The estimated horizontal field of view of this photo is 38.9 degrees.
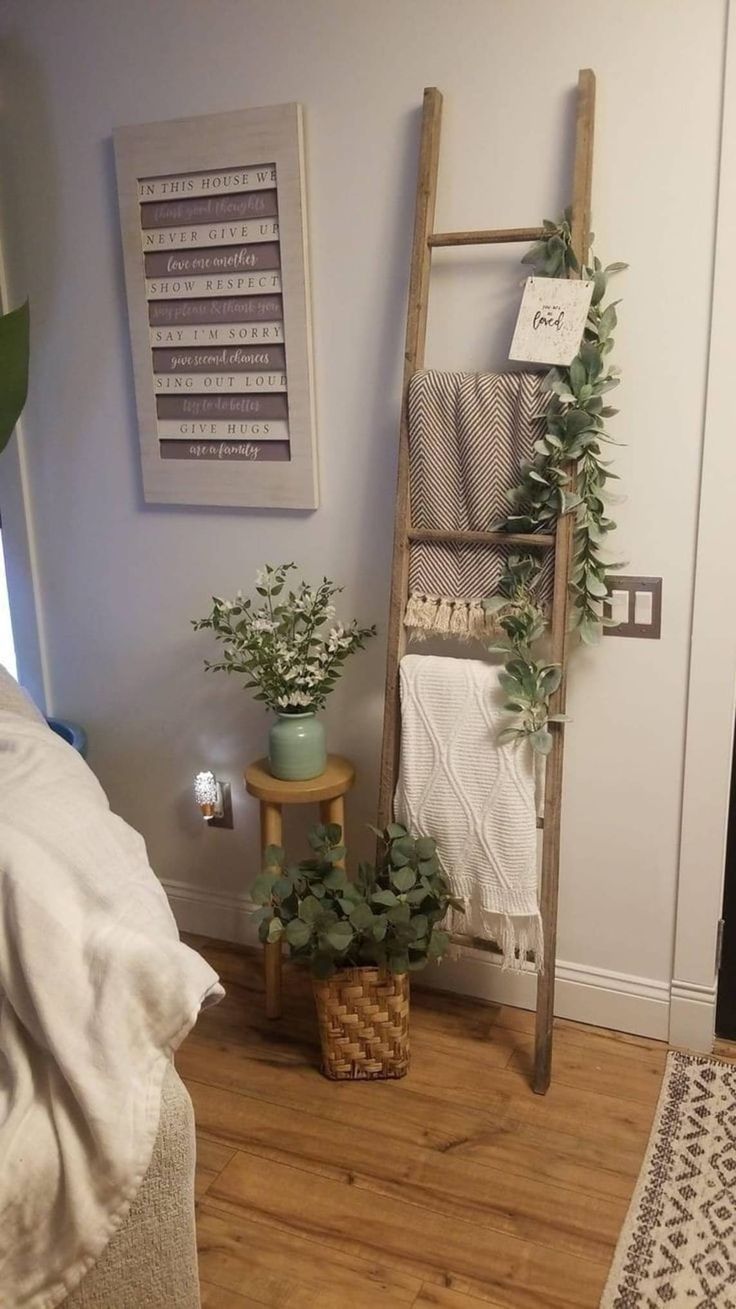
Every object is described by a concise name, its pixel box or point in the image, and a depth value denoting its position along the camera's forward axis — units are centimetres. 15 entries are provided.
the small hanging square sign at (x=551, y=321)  182
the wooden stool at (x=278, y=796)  208
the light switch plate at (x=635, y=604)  197
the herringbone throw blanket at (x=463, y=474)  189
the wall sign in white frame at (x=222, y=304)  212
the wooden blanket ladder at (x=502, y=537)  182
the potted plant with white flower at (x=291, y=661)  207
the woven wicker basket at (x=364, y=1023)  196
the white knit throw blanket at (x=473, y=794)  194
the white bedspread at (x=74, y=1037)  117
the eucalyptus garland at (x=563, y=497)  184
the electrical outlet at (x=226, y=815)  251
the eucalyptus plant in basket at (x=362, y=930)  191
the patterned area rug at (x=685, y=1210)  155
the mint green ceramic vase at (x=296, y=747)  211
